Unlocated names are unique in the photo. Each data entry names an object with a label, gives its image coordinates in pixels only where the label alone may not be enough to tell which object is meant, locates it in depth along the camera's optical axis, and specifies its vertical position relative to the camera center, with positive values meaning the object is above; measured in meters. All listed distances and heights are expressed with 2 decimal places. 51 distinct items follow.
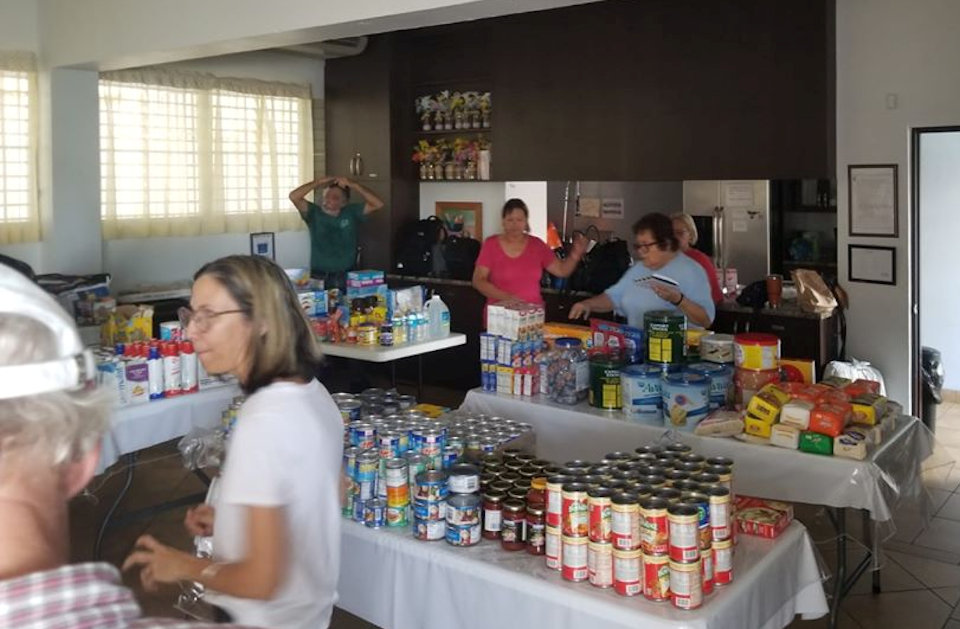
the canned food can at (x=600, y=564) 2.27 -0.73
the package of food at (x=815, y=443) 3.21 -0.62
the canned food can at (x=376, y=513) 2.77 -0.73
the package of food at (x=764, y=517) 2.63 -0.72
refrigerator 6.85 +0.32
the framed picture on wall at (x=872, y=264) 6.13 -0.01
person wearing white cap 0.90 -0.20
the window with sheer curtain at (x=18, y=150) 6.15 +0.81
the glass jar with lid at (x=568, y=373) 3.89 -0.45
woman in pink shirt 5.78 +0.03
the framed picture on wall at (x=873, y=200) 6.06 +0.41
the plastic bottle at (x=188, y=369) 4.23 -0.45
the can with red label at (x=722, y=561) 2.29 -0.73
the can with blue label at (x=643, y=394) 3.65 -0.51
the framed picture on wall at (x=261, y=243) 6.08 +0.17
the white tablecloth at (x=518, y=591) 2.24 -0.85
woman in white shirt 1.79 -0.39
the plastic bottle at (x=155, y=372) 4.12 -0.45
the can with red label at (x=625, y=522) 2.21 -0.61
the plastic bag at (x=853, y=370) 5.90 -0.69
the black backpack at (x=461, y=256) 7.87 +0.09
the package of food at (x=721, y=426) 3.40 -0.59
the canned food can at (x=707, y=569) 2.23 -0.73
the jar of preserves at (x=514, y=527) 2.53 -0.71
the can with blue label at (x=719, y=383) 3.63 -0.47
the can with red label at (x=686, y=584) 2.17 -0.75
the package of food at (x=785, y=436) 3.26 -0.60
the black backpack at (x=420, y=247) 8.09 +0.18
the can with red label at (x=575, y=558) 2.32 -0.73
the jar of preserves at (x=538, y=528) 2.50 -0.70
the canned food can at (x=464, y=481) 2.56 -0.59
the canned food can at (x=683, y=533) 2.15 -0.62
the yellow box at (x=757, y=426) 3.32 -0.58
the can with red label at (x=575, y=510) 2.29 -0.60
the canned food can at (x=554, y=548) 2.38 -0.72
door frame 5.96 +0.05
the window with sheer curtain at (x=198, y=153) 7.28 +0.98
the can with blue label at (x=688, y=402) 3.54 -0.52
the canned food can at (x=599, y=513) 2.25 -0.60
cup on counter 6.22 -0.18
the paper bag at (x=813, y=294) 6.04 -0.20
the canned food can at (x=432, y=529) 2.62 -0.74
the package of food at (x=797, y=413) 3.25 -0.52
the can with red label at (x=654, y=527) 2.18 -0.62
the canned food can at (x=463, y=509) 2.55 -0.66
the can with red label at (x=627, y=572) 2.23 -0.74
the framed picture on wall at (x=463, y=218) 8.45 +0.44
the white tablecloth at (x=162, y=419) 3.93 -0.65
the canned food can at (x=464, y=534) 2.56 -0.73
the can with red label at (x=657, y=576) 2.21 -0.74
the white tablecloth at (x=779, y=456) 3.14 -0.70
